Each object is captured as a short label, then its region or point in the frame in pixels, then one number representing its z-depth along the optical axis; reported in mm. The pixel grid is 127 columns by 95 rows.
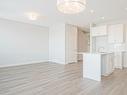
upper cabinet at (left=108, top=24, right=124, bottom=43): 4272
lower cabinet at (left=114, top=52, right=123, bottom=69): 4273
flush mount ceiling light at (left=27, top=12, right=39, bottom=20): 3847
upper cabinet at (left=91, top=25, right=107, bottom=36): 4678
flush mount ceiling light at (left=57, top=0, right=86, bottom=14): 1793
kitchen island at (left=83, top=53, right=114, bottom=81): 2806
